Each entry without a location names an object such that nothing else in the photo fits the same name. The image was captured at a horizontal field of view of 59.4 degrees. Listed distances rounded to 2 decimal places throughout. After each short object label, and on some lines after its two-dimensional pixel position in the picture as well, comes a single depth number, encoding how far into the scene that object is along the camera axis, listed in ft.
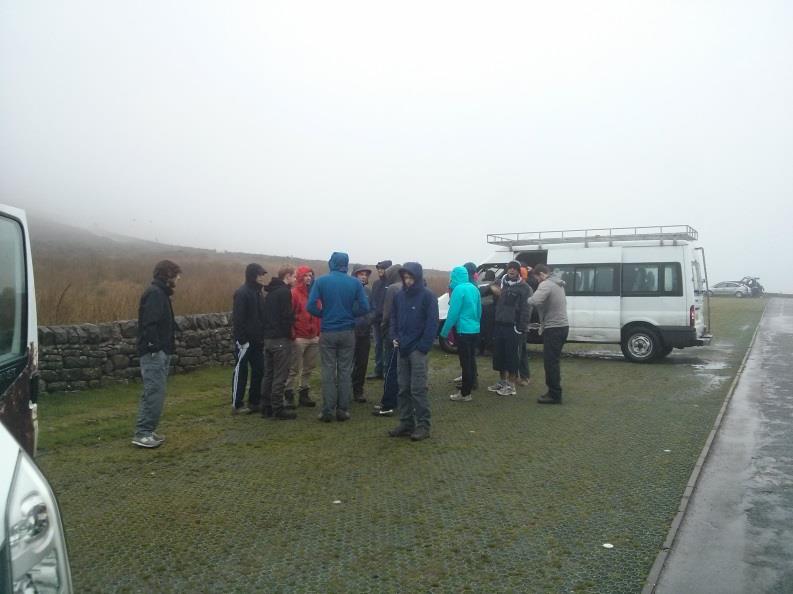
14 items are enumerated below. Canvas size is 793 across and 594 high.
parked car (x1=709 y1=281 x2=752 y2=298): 176.35
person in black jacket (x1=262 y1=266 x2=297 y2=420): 27.02
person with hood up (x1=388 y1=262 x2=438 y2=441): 24.00
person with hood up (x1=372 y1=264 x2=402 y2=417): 28.17
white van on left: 6.52
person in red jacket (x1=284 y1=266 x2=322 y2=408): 28.73
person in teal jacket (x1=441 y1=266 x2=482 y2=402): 29.86
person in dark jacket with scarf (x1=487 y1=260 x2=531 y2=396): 33.19
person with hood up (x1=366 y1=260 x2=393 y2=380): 33.71
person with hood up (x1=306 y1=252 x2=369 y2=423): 26.09
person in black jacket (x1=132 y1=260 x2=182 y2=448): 21.57
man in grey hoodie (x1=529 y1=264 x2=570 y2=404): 30.09
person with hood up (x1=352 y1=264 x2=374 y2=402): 30.63
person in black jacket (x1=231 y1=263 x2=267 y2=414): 27.45
